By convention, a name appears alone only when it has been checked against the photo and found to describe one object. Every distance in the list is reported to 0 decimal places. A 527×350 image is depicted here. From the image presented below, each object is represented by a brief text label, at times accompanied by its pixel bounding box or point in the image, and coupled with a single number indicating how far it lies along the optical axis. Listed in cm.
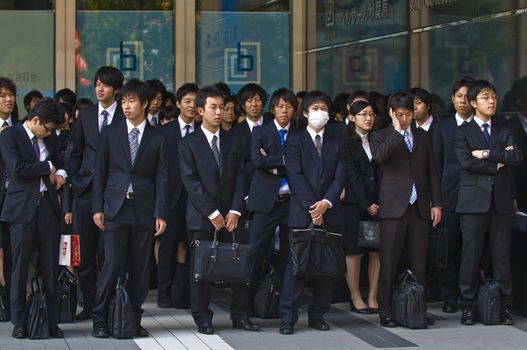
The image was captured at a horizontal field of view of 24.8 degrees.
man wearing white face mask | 976
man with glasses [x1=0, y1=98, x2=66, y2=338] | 935
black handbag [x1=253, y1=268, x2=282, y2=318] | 1038
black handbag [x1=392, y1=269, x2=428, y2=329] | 1001
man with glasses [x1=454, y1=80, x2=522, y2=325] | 1023
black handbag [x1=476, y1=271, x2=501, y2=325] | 1023
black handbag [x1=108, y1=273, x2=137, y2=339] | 941
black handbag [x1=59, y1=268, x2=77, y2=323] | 1023
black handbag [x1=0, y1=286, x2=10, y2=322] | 1037
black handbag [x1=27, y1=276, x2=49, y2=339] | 935
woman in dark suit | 1066
